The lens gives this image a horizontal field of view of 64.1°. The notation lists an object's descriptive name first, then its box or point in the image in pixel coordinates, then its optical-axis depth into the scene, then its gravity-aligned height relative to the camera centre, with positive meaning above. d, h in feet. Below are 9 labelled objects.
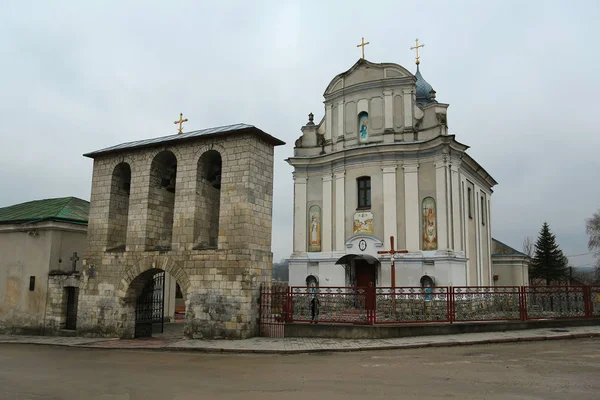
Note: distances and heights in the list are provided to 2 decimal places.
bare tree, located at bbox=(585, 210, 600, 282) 144.05 +15.17
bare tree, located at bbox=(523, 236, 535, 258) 232.32 +15.91
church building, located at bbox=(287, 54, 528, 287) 73.92 +14.61
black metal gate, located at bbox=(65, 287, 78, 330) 58.03 -3.79
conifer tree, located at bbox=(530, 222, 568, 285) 138.31 +5.90
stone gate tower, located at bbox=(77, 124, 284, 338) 47.37 +5.23
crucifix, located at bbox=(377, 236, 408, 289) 69.27 +4.19
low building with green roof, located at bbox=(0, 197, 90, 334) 58.34 +0.88
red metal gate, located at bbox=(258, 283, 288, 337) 47.57 -3.41
